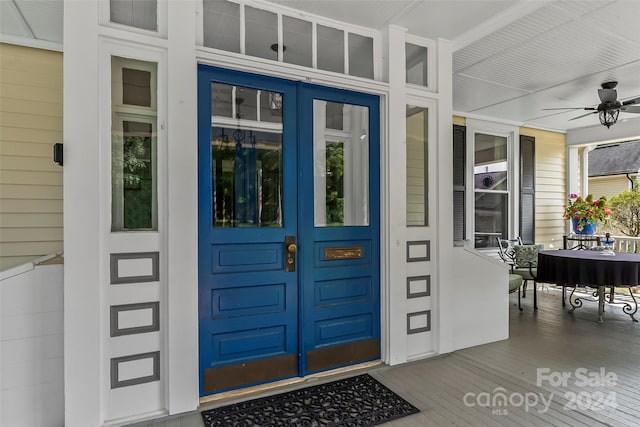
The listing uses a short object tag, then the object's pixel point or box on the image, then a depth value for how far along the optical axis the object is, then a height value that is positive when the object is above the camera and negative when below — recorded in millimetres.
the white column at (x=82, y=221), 2168 -51
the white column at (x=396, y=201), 3215 +104
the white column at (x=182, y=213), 2400 -3
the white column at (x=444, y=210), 3445 +22
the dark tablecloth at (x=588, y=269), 4117 -686
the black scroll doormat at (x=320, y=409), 2336 -1367
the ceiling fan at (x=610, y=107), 4535 +1343
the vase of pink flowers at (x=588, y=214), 5449 -30
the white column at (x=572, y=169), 7316 +886
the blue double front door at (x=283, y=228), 2629 -130
